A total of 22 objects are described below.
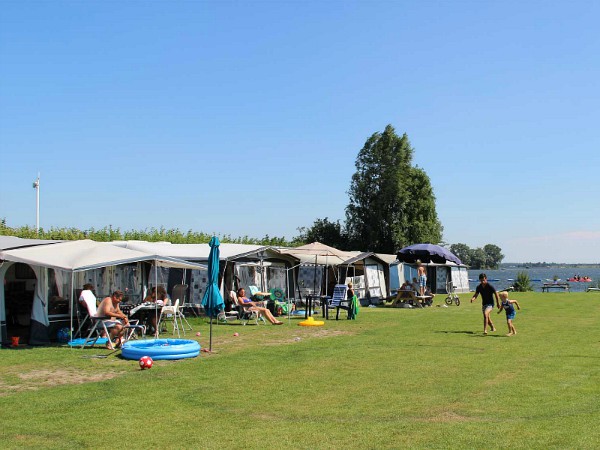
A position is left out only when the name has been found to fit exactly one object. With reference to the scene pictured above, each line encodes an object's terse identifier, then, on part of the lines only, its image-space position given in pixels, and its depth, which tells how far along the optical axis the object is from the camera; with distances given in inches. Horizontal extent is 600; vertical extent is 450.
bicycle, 1078.9
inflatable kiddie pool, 448.8
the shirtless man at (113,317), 523.5
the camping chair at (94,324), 522.3
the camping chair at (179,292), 673.0
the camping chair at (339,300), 799.1
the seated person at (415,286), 1073.0
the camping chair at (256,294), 841.7
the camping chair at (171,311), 592.4
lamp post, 1206.3
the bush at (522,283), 1658.5
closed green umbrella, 497.4
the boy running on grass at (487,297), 611.0
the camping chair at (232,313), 784.9
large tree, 1950.1
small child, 596.1
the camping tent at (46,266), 529.9
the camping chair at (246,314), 740.6
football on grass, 413.7
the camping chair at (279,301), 858.8
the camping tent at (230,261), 828.6
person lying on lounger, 734.5
